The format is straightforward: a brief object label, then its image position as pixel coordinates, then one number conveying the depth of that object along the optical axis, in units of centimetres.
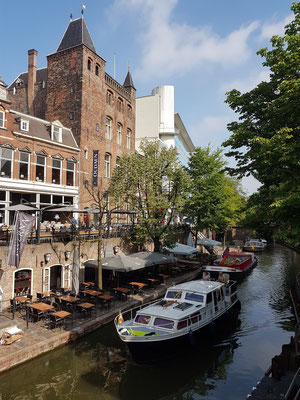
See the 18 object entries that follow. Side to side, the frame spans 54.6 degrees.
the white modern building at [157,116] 5144
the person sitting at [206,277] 2282
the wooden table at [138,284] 2128
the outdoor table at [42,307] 1475
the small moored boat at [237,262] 3192
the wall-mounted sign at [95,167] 2984
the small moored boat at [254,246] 5205
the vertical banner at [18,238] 1527
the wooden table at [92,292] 1783
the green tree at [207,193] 3778
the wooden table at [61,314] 1426
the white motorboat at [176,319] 1227
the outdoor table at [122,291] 1938
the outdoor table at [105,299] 1761
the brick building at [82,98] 2970
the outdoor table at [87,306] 1577
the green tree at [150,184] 2577
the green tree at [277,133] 1143
